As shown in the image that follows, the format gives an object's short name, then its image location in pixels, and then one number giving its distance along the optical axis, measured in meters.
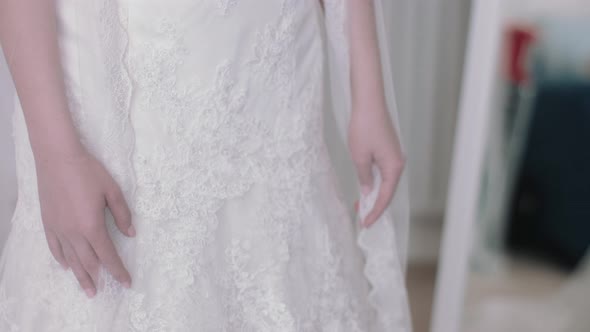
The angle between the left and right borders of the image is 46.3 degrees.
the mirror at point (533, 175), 2.08
